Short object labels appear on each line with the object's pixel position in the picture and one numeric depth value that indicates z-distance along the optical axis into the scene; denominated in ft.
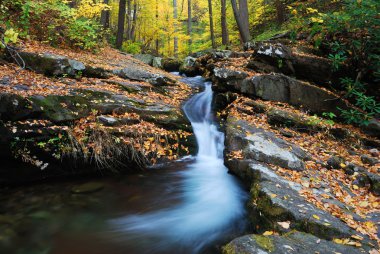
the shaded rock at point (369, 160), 22.11
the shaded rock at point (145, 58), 56.42
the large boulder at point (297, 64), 32.24
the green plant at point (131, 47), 64.75
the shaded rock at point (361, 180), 19.39
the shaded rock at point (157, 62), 57.00
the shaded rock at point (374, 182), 18.71
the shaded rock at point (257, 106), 28.76
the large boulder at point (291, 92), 30.40
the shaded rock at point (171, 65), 57.47
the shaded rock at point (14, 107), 18.79
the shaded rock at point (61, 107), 20.67
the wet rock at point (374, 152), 24.21
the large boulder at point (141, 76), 33.68
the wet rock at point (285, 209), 13.32
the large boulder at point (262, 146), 20.59
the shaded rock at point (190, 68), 50.63
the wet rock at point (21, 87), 21.33
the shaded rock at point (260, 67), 33.78
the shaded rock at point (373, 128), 27.45
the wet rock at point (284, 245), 10.29
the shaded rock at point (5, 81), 21.32
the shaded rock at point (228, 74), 32.23
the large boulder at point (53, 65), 26.66
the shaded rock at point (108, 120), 22.41
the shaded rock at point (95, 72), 29.81
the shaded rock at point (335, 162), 21.34
